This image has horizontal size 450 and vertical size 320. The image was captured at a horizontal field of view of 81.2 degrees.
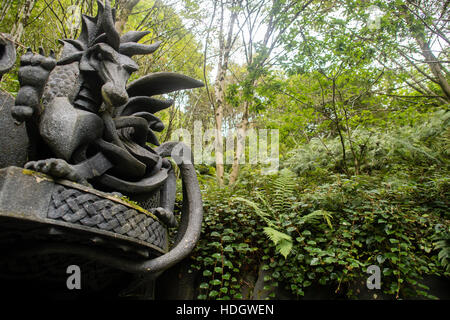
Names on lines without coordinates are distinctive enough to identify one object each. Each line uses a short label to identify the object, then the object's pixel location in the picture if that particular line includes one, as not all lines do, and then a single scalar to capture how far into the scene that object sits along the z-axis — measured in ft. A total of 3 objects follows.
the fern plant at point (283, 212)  8.21
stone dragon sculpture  5.20
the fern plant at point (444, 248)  7.55
